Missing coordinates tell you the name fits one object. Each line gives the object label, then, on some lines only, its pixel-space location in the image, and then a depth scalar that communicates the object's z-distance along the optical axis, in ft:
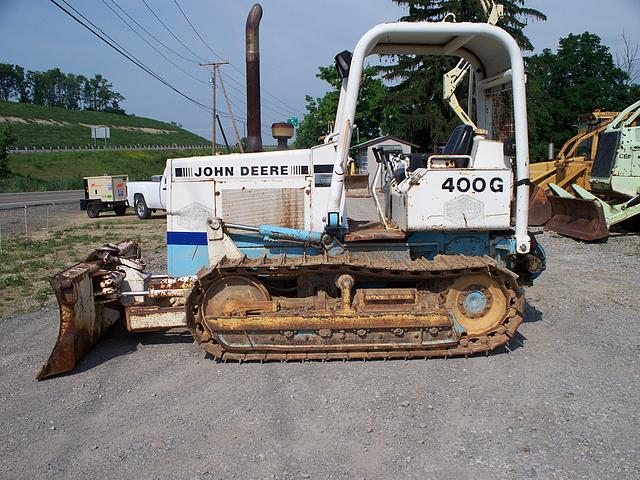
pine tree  79.97
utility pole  106.93
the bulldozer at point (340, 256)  18.28
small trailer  80.12
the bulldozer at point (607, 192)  42.63
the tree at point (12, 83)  409.49
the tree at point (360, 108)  114.73
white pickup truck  73.92
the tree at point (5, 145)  147.97
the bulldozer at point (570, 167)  50.24
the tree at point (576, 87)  133.49
